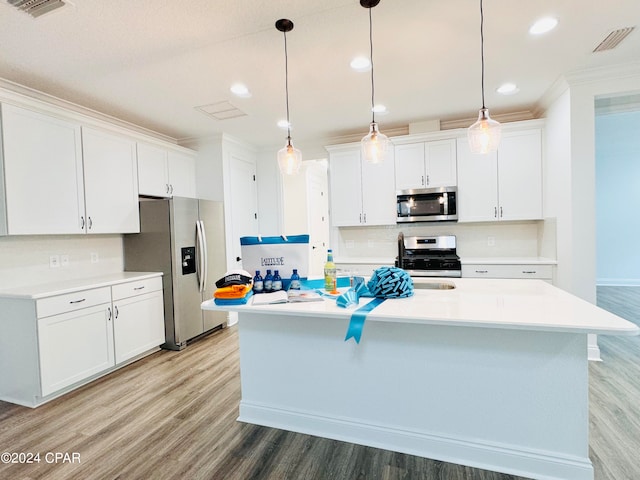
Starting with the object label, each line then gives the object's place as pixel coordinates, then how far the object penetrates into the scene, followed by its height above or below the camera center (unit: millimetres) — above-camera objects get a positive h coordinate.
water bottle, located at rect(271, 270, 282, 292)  2164 -323
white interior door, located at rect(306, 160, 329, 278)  5875 +391
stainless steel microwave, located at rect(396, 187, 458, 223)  3832 +308
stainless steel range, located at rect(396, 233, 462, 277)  3684 -330
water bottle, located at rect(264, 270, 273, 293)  2158 -320
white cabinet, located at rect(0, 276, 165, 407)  2439 -818
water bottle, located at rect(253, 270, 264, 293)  2162 -338
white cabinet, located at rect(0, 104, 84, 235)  2484 +562
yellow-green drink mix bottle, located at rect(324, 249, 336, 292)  2029 -279
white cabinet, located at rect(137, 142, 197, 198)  3674 +812
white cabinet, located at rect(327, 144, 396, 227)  4131 +553
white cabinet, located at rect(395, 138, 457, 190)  3885 +810
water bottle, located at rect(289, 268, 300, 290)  2098 -312
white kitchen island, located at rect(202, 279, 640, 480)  1543 -809
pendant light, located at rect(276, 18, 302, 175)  2316 +544
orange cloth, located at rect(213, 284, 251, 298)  1874 -328
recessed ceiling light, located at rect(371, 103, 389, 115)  3511 +1375
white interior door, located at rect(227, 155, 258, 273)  4512 +499
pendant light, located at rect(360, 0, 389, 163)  2113 +577
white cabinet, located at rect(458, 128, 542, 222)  3621 +555
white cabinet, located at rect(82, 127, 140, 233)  3094 +585
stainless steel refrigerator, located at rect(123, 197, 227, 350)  3523 -211
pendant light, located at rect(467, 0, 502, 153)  1910 +568
